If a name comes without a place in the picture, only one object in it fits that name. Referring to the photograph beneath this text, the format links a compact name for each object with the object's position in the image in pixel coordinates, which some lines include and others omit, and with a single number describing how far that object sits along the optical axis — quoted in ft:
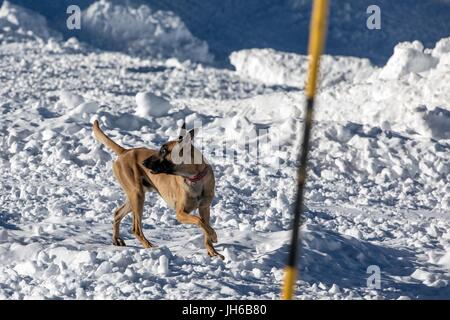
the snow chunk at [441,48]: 64.18
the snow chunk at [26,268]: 24.99
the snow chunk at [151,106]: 52.70
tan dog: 25.29
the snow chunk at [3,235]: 28.73
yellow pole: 13.91
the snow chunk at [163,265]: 24.56
